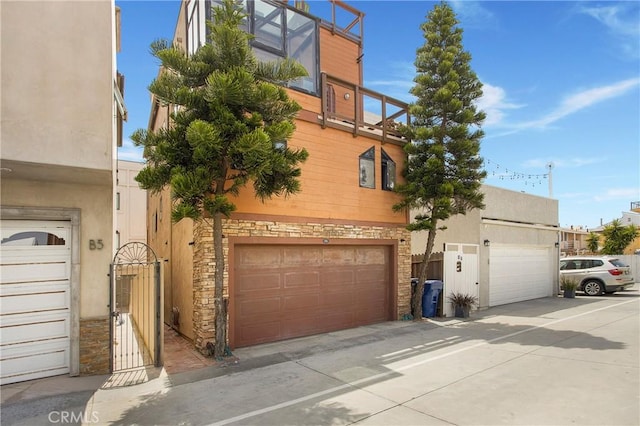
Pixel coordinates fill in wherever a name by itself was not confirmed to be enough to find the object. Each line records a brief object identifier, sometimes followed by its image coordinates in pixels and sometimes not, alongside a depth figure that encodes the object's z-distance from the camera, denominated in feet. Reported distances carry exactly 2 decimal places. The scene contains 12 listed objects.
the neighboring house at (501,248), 43.11
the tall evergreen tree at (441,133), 37.60
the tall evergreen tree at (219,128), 22.27
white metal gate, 41.14
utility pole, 63.52
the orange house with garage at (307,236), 28.53
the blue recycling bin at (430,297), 39.96
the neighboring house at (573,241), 133.82
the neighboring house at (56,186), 18.04
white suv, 57.82
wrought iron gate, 23.41
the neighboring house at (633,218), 120.26
